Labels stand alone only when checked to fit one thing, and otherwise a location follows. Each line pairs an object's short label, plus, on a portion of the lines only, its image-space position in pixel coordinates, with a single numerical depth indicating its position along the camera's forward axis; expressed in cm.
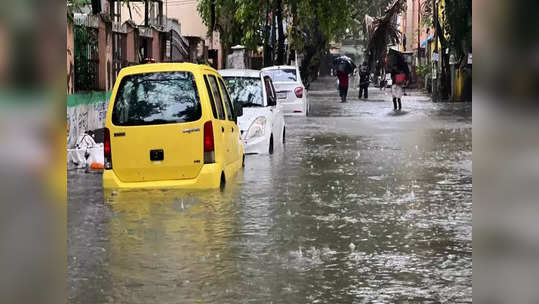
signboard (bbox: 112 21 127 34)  2429
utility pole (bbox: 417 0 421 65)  7069
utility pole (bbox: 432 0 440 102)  4319
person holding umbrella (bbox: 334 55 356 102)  4541
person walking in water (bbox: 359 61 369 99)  4872
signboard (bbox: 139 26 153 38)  2857
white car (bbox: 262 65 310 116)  3253
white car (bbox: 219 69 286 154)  1845
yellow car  1239
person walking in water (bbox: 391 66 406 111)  3759
